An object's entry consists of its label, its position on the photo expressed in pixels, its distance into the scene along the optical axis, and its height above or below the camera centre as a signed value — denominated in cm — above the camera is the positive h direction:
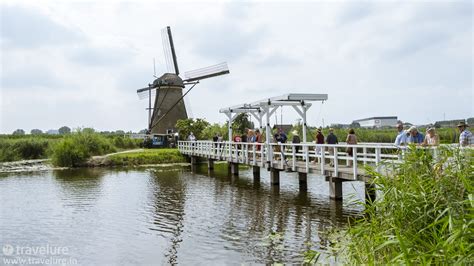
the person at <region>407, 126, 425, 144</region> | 919 +1
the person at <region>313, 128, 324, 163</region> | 1430 +1
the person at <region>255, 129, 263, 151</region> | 1817 +12
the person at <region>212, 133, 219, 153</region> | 2469 +9
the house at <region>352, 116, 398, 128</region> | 6549 +293
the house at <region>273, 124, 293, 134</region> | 4905 +155
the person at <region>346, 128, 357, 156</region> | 1292 -1
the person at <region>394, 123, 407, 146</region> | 997 -3
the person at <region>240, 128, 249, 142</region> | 2040 +10
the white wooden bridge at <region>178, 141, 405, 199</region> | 1147 -91
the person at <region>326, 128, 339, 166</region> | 1386 -3
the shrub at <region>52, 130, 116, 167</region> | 2748 -40
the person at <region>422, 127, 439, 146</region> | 812 +1
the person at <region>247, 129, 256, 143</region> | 1961 +24
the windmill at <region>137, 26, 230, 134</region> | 3834 +386
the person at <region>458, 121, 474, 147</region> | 775 +1
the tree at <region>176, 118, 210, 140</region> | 3488 +125
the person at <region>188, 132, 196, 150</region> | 3028 +22
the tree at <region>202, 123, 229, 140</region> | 3516 +88
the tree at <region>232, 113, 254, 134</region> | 3546 +157
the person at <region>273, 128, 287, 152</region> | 1617 +5
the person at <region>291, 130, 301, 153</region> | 1569 -1
